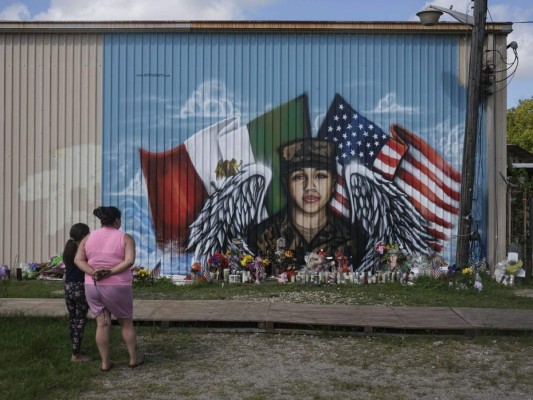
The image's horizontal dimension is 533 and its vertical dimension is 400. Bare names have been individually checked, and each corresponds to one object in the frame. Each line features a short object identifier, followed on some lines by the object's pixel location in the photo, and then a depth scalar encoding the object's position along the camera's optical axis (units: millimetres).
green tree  42875
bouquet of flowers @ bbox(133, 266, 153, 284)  13180
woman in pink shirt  6988
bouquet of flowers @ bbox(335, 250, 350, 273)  13727
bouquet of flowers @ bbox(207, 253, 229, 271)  13852
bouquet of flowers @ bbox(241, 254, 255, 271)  13625
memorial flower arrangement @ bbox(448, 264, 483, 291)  12578
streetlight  13180
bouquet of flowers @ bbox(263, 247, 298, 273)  13961
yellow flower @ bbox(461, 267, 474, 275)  12859
